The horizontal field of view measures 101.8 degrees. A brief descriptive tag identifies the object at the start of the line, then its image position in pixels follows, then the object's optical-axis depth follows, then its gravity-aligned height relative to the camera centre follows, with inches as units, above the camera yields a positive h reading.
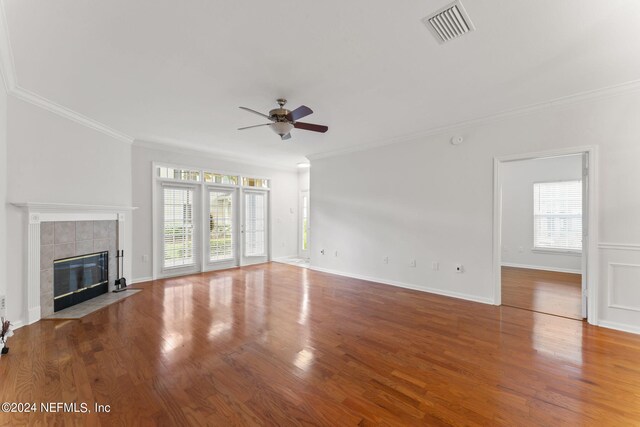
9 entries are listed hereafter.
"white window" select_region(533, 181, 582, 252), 229.5 -1.2
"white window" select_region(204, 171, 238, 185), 235.0 +32.1
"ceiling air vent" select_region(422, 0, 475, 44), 70.5 +55.2
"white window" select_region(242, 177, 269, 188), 262.7 +31.9
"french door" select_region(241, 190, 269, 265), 263.7 -15.1
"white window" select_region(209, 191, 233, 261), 238.4 -12.5
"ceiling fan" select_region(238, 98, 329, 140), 113.5 +43.4
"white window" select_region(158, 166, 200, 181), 209.0 +32.4
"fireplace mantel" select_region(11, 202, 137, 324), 120.9 -12.8
